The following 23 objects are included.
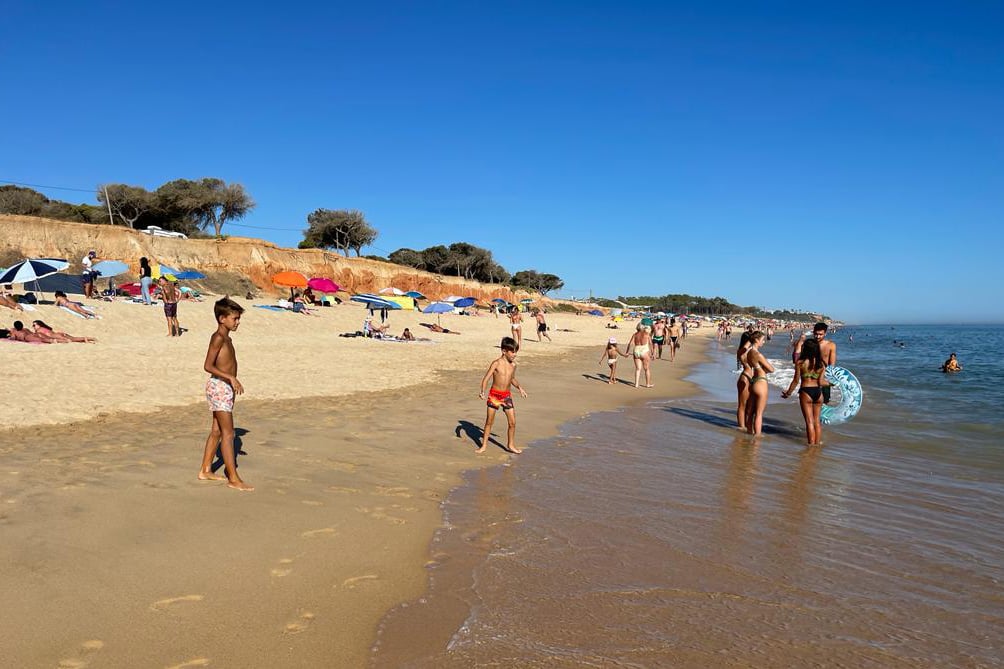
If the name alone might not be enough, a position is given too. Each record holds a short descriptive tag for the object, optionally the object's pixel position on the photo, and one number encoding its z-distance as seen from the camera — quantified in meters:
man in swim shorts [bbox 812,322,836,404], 8.16
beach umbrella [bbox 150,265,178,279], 27.20
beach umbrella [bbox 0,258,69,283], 18.14
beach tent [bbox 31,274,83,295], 24.00
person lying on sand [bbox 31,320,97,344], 14.12
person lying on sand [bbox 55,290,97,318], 18.09
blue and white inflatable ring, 9.64
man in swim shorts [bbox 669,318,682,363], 23.69
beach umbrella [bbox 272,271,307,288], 25.10
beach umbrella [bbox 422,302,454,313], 25.34
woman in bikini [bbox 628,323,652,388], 14.18
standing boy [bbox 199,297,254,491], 4.98
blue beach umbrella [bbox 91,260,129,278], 23.48
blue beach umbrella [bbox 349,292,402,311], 22.72
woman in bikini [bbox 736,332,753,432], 9.02
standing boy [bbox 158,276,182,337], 17.31
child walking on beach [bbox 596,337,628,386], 14.28
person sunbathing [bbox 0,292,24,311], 16.91
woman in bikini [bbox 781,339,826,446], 8.21
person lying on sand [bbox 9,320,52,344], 13.75
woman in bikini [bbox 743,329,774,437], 8.60
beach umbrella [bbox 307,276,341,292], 26.60
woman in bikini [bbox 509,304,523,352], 20.03
